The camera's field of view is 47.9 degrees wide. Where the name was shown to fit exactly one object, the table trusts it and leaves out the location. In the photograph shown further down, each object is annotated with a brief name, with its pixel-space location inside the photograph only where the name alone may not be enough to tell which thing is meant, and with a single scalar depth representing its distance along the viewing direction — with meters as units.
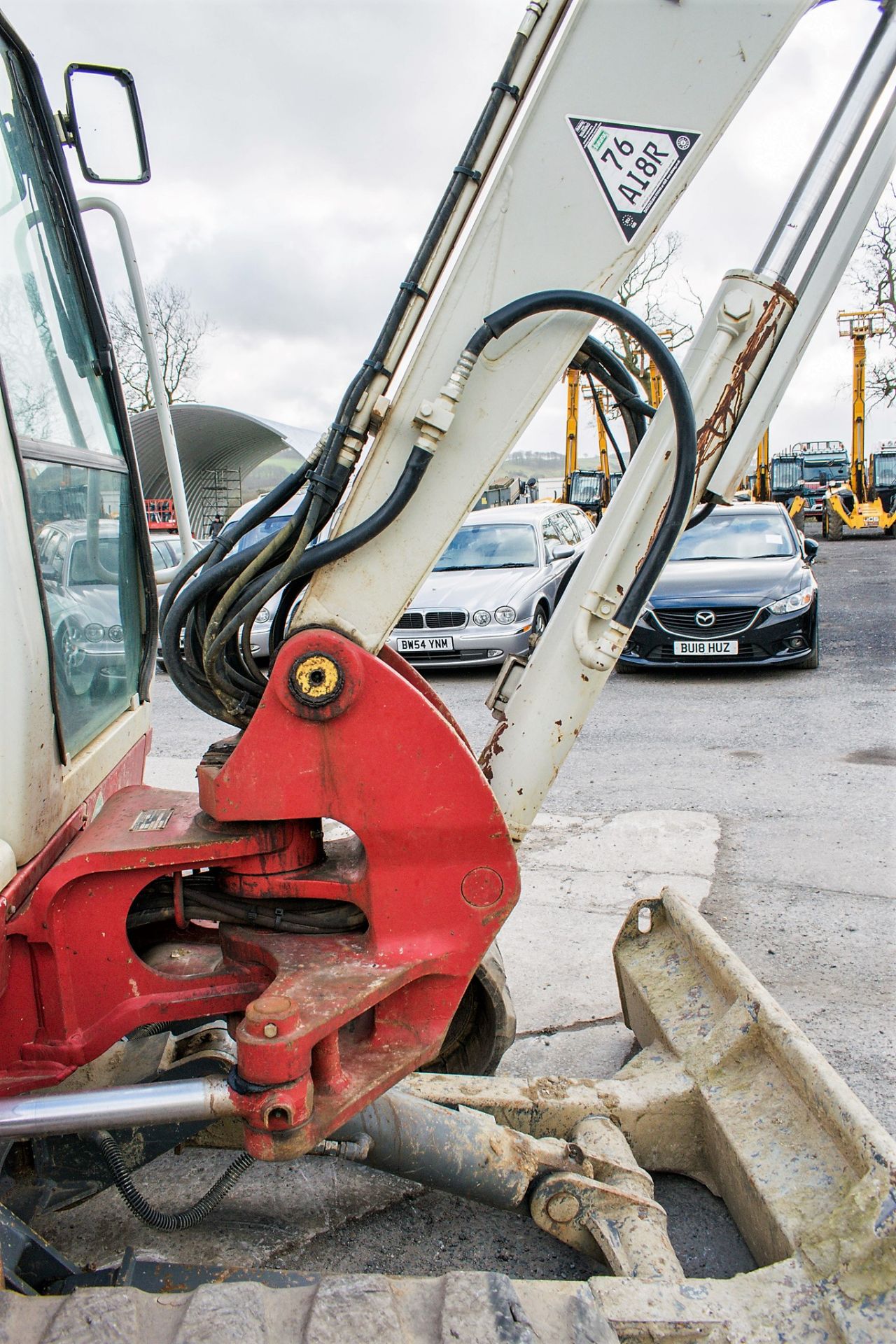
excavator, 1.81
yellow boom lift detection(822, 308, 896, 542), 27.08
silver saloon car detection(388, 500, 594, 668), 9.62
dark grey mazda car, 9.09
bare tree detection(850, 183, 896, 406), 34.94
